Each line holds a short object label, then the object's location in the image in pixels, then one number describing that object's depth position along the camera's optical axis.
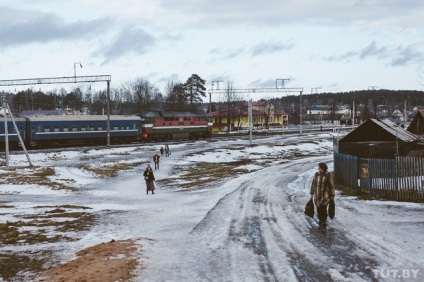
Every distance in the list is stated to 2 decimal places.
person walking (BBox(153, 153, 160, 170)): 34.06
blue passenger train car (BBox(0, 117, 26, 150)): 44.06
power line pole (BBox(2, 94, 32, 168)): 32.53
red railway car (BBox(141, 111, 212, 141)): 58.16
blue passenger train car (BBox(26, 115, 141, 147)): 47.06
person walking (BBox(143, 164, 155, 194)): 21.95
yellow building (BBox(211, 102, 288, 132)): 98.00
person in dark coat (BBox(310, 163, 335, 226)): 11.30
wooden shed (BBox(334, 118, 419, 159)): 26.06
